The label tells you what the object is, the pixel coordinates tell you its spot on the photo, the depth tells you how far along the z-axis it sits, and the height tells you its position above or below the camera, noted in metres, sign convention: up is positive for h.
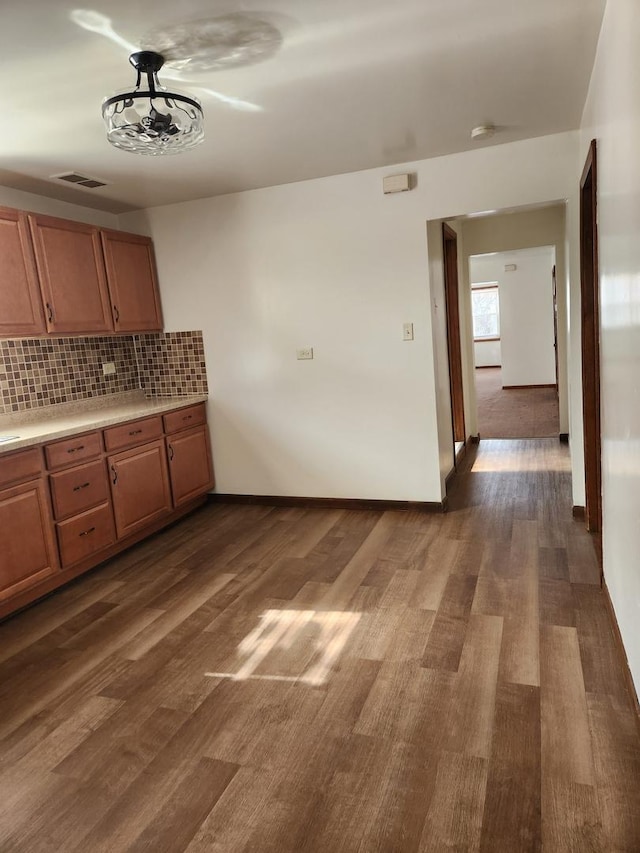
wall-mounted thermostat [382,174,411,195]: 3.81 +0.92
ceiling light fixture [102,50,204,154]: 2.23 +0.90
